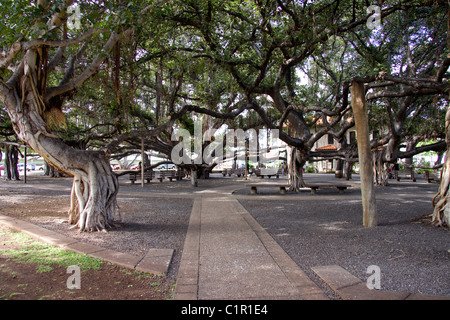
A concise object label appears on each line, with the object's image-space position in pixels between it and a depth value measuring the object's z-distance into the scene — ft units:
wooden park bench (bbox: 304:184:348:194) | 40.57
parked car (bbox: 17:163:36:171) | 181.72
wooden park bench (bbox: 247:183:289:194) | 41.32
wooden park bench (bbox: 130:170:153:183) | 63.72
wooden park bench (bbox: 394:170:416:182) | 66.24
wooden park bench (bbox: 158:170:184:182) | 66.98
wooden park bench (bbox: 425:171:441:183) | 59.45
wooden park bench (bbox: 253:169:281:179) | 81.82
